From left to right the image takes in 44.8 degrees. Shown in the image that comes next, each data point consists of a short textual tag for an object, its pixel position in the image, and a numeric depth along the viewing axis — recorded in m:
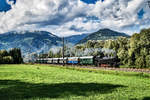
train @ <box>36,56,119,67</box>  55.81
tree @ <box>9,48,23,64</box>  130.75
